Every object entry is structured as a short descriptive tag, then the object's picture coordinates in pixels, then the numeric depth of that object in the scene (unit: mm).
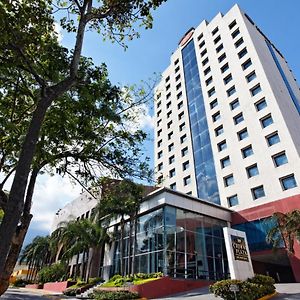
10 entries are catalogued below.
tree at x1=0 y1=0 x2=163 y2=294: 5598
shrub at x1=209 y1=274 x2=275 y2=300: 13062
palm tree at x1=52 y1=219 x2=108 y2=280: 29328
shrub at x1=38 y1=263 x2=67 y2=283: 35656
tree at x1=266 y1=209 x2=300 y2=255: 19156
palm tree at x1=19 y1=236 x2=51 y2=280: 46938
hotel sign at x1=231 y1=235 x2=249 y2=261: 15995
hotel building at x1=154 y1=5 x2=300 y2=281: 26562
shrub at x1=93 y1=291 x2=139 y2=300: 18328
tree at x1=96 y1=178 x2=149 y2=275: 10586
